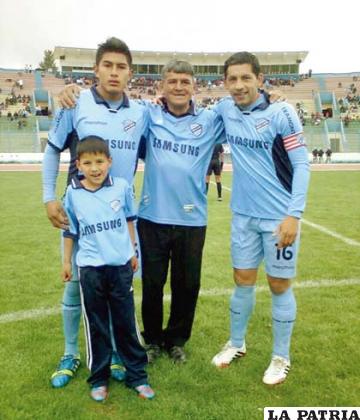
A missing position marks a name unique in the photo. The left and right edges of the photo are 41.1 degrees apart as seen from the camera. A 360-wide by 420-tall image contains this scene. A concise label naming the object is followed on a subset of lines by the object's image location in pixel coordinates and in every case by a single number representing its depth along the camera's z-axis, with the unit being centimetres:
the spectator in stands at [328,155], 3091
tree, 8802
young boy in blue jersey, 311
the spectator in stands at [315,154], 3128
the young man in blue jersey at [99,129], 329
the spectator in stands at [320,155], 3104
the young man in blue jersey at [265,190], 329
